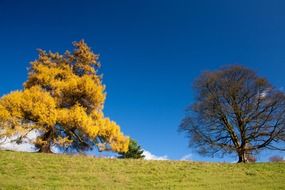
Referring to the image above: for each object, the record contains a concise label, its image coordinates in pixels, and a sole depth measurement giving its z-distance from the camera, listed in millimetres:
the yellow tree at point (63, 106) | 17003
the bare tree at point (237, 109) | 20633
